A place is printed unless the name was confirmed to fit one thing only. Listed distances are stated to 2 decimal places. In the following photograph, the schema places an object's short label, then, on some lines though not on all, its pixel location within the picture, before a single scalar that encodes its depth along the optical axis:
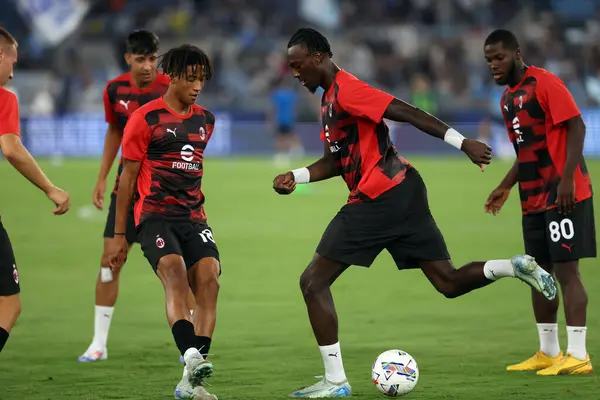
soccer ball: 14.56
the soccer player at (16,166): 14.07
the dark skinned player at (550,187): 16.16
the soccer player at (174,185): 14.98
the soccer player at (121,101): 18.27
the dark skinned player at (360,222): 14.70
